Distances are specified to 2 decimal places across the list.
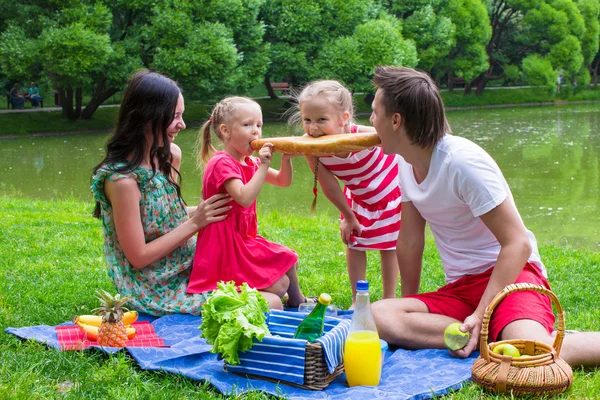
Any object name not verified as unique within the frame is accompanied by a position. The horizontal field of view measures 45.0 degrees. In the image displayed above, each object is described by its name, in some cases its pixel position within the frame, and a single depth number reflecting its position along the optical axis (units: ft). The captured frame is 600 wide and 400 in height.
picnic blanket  9.37
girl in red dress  12.87
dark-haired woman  12.39
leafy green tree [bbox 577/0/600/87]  131.85
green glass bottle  9.90
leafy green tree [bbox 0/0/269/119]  69.97
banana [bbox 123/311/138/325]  12.16
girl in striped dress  13.85
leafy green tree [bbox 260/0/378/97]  92.02
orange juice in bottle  9.55
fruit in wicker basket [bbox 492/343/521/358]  9.37
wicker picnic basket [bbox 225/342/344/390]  9.41
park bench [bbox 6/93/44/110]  86.33
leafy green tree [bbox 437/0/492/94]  112.16
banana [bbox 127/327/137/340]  11.43
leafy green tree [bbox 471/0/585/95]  122.72
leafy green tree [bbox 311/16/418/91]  90.84
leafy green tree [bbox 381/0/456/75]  105.91
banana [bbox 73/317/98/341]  11.46
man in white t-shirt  10.36
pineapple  11.03
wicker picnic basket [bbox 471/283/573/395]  8.91
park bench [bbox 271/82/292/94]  113.74
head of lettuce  9.56
